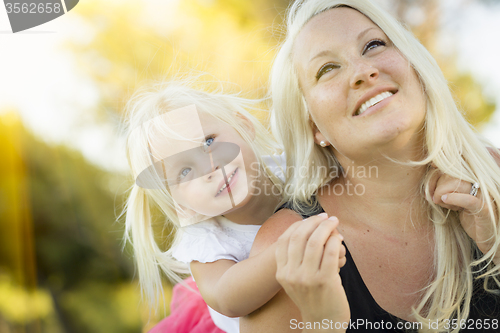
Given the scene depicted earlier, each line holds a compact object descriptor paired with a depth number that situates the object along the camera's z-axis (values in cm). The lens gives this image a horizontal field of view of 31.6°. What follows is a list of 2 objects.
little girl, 118
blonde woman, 106
